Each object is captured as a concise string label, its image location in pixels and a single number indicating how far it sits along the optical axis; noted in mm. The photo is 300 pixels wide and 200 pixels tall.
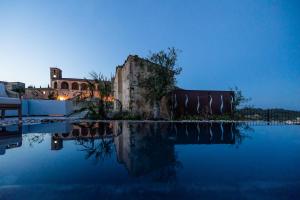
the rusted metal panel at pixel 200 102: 15062
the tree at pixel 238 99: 15548
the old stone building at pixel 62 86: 51950
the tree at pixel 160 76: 13523
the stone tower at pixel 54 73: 55834
